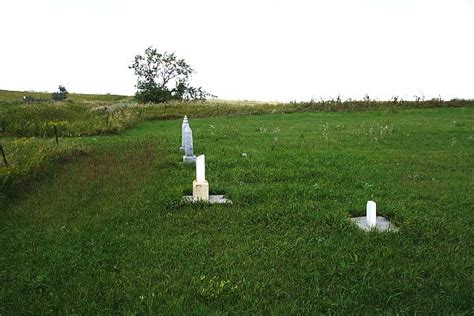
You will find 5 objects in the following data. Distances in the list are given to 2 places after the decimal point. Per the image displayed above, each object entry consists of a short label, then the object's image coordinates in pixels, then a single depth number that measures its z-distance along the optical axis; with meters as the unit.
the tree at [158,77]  46.38
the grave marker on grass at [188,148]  10.05
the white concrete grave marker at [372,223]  5.96
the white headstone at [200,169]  7.06
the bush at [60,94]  46.55
